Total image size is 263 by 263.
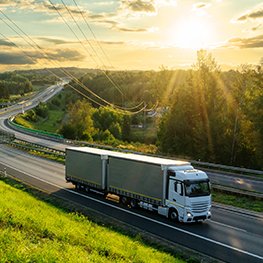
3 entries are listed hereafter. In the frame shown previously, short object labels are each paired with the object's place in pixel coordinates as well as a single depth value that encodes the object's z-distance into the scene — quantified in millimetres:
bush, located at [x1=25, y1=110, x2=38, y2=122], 121562
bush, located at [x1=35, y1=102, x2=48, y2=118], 136625
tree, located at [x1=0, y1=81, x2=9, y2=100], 160875
